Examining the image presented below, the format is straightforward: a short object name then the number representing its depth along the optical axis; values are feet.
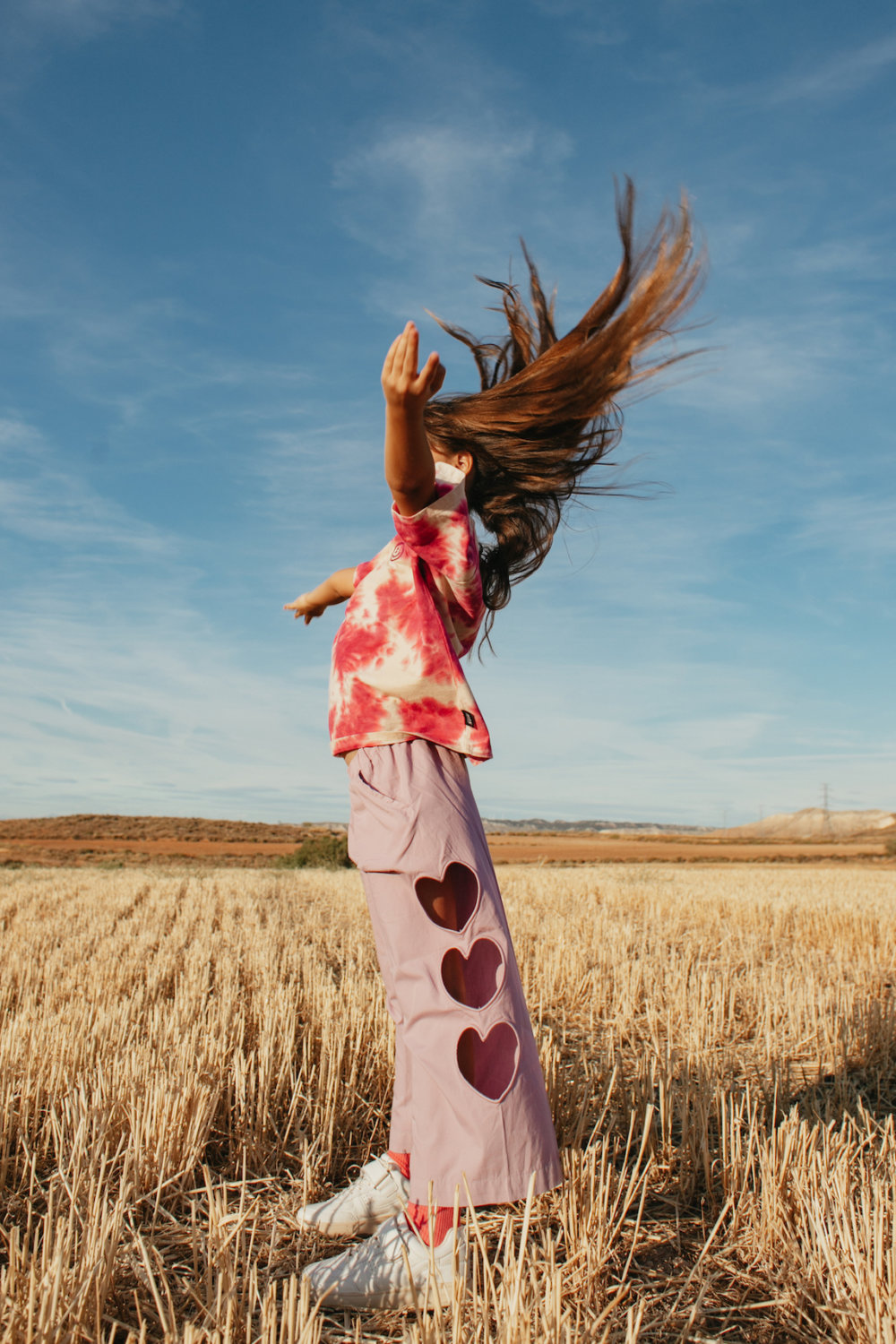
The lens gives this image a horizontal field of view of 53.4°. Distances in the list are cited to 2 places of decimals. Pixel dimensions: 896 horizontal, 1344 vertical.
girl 6.33
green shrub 89.81
